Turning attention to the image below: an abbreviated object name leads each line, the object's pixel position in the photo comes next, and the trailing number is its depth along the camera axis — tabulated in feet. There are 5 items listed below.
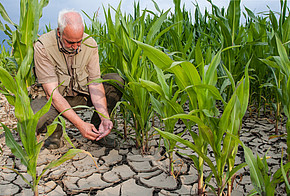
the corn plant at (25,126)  3.37
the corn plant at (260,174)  2.93
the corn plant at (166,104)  3.66
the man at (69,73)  4.90
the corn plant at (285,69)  3.71
